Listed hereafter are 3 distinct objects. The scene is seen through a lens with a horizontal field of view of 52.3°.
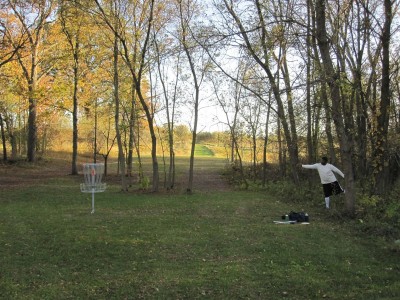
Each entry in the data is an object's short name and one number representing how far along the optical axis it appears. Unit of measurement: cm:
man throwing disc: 1305
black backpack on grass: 1081
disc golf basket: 1149
